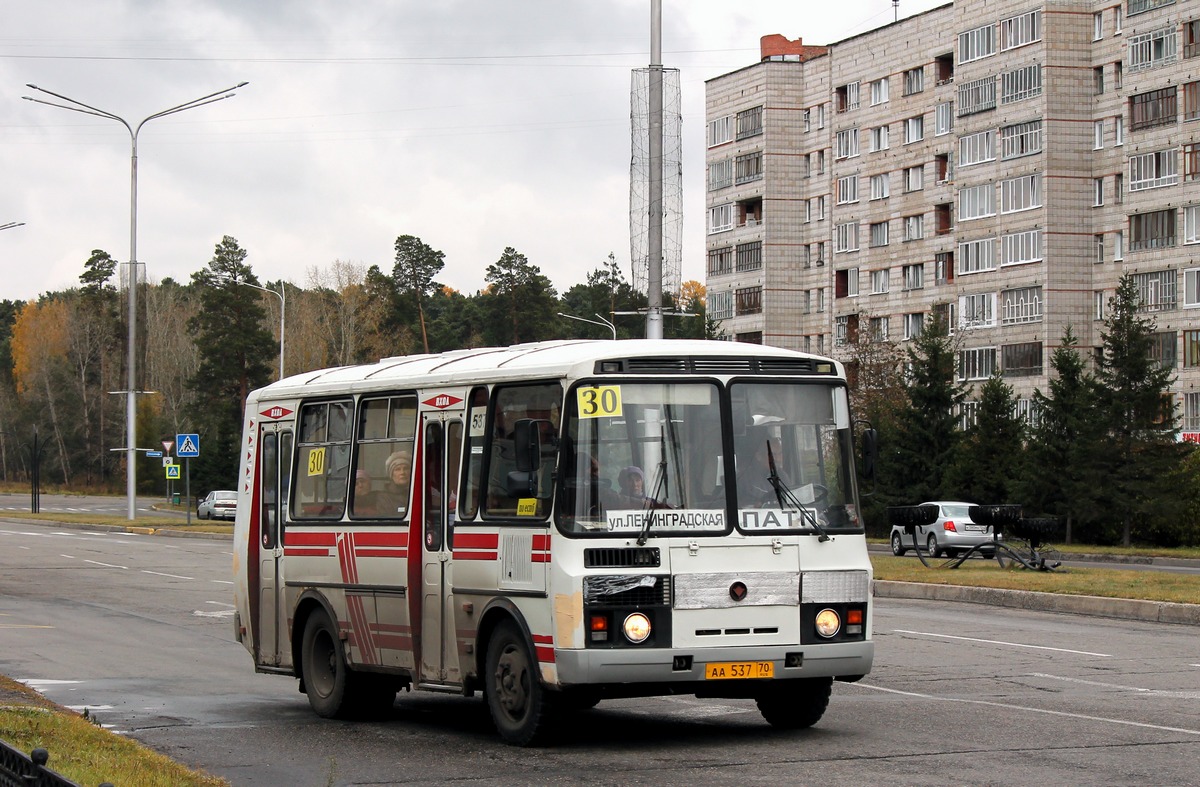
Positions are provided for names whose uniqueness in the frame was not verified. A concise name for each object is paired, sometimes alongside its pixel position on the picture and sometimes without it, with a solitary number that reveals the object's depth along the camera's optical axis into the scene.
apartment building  69.06
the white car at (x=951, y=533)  44.72
